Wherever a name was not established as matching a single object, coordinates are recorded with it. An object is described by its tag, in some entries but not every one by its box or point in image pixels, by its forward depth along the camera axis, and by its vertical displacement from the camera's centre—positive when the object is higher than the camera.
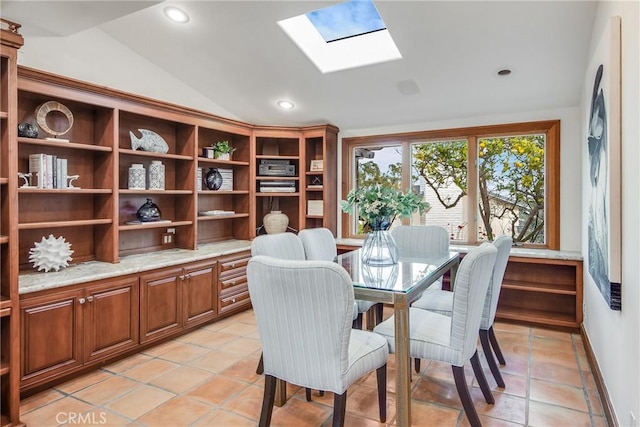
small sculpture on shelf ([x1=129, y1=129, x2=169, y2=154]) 3.48 +0.69
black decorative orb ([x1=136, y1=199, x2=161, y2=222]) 3.56 +0.03
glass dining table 1.92 -0.40
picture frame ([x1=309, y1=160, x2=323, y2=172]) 4.86 +0.64
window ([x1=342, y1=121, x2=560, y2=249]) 3.96 +0.46
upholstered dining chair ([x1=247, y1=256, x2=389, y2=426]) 1.60 -0.50
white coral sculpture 2.73 -0.28
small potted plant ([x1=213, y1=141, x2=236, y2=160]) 4.23 +0.73
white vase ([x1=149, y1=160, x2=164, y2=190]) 3.60 +0.38
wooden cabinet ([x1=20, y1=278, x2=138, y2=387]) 2.38 -0.78
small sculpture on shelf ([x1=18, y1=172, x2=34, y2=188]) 2.70 +0.28
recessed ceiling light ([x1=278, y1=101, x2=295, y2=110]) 4.28 +1.27
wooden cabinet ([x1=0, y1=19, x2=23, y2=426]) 2.04 -0.11
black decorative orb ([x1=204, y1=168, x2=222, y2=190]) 4.29 +0.41
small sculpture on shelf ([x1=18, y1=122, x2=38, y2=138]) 2.65 +0.60
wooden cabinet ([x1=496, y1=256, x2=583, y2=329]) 3.57 -0.78
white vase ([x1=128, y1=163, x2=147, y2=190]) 3.44 +0.35
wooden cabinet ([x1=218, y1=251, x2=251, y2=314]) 3.85 -0.71
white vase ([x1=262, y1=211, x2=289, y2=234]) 4.68 -0.08
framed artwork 1.73 +0.26
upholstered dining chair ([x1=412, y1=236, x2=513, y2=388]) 2.47 -0.57
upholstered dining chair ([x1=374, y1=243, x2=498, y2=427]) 1.92 -0.65
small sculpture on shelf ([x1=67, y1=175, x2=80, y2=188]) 2.98 +0.30
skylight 3.26 +1.64
